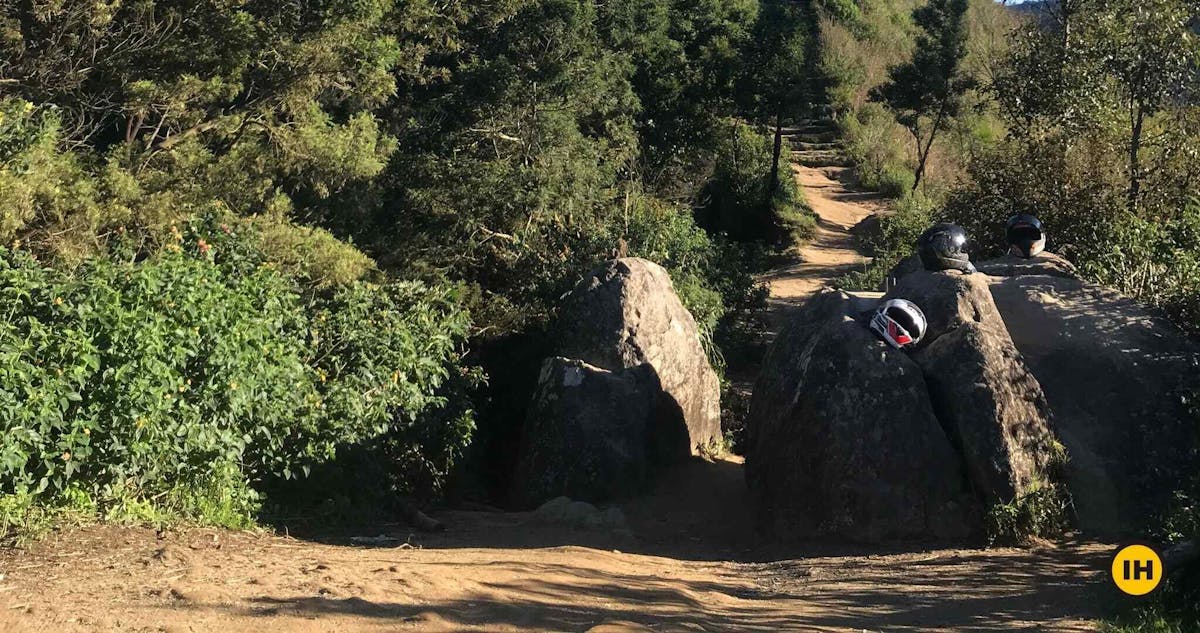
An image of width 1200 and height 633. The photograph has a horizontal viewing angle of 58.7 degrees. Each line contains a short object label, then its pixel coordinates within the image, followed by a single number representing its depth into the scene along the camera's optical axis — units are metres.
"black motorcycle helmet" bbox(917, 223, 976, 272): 10.20
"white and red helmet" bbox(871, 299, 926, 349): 8.99
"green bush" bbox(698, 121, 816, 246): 31.02
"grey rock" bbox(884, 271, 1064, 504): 8.03
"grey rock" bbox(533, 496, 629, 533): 9.45
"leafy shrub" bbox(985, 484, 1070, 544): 7.89
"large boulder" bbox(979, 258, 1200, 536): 8.28
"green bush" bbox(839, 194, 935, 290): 17.80
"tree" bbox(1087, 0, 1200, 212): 12.62
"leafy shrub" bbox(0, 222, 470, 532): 6.43
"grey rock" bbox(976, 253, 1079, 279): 10.69
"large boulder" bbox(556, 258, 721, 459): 11.57
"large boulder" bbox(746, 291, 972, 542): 8.32
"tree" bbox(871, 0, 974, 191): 33.12
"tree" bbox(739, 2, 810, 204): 32.16
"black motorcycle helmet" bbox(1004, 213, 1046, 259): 11.48
